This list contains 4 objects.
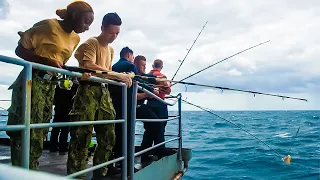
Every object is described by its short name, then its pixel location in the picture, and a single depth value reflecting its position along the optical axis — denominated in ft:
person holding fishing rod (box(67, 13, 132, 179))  7.86
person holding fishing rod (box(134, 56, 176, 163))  12.04
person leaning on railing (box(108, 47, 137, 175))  9.81
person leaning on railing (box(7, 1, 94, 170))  6.06
